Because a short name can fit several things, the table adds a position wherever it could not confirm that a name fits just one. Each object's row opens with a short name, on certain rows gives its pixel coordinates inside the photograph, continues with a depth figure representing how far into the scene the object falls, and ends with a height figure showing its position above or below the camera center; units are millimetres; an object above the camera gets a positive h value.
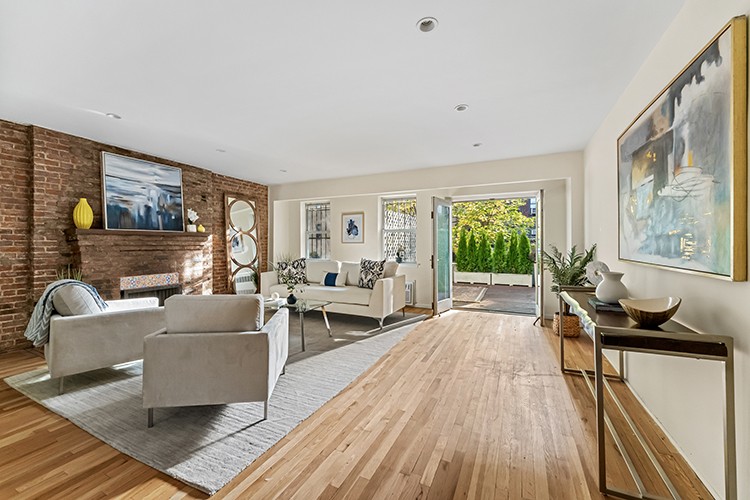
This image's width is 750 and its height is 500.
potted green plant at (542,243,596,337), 3911 -360
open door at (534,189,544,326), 4777 -84
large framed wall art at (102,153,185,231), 4219 +776
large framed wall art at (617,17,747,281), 1296 +395
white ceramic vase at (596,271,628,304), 2146 -288
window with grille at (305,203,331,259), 7113 +401
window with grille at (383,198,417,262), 6457 +383
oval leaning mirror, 6113 +71
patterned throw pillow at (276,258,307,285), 5719 -397
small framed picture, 6656 +433
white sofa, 4559 -666
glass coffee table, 3684 -680
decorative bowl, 1587 -327
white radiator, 6105 -873
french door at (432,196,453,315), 5302 -146
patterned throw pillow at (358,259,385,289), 5059 -395
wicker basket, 4020 -997
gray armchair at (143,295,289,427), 2012 -670
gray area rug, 1759 -1140
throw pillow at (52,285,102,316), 2578 -420
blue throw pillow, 5532 -537
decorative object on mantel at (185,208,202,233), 5137 +463
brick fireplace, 3939 -95
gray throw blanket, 2549 -553
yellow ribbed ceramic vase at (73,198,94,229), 3855 +415
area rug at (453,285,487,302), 7049 -1131
